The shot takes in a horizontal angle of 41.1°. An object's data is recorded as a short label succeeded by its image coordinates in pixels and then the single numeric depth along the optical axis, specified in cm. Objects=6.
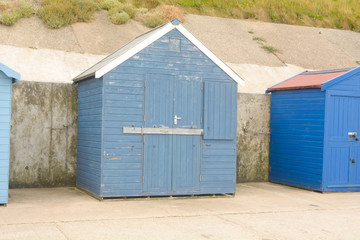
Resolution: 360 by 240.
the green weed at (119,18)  2078
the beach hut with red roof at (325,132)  1155
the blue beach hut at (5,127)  874
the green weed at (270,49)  2234
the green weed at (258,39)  2352
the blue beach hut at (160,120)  972
